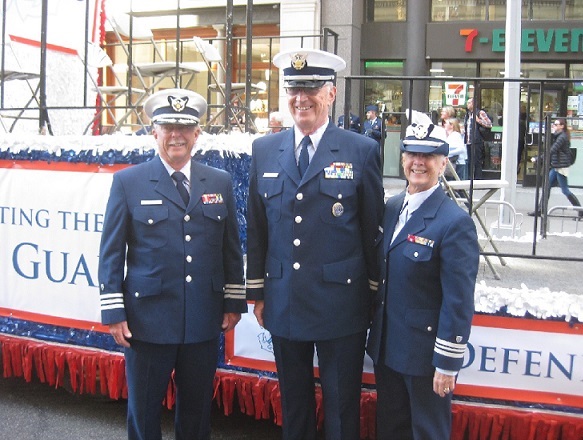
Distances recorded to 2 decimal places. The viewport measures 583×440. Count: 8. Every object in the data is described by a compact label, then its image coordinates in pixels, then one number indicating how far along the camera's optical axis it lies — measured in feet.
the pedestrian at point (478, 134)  33.10
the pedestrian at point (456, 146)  29.60
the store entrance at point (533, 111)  47.14
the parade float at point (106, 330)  10.11
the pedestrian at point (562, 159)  34.58
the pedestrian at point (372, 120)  36.76
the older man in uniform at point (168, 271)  9.35
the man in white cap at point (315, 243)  9.28
